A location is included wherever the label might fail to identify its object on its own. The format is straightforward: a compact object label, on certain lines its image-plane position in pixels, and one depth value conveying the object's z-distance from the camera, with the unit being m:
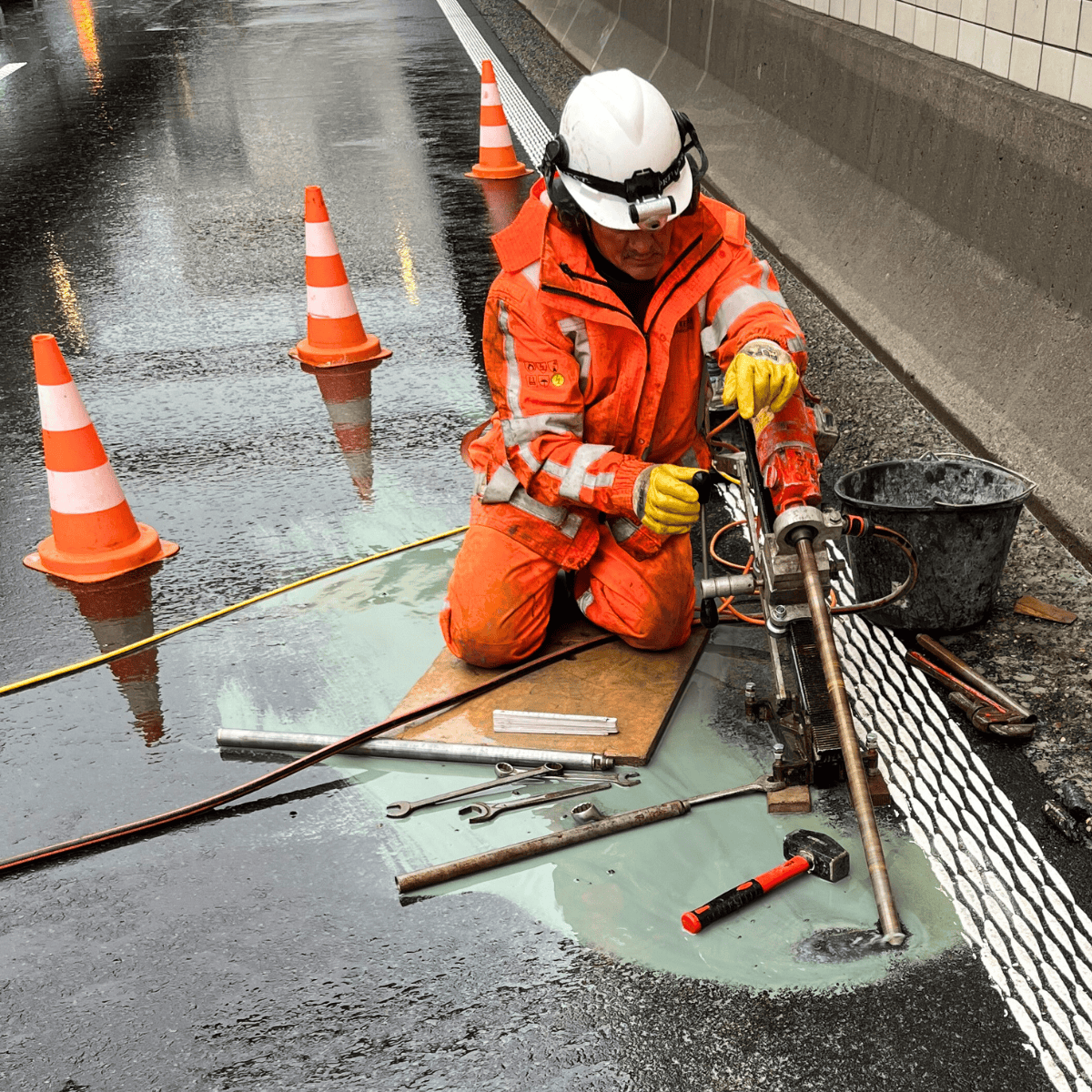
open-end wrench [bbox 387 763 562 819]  3.15
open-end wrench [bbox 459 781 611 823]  3.12
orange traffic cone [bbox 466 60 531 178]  9.30
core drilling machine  2.93
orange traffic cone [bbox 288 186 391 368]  6.10
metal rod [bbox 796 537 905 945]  2.64
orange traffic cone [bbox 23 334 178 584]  4.44
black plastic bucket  3.44
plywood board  3.38
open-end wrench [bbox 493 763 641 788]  3.21
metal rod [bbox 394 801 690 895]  2.88
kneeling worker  3.35
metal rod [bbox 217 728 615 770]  3.27
